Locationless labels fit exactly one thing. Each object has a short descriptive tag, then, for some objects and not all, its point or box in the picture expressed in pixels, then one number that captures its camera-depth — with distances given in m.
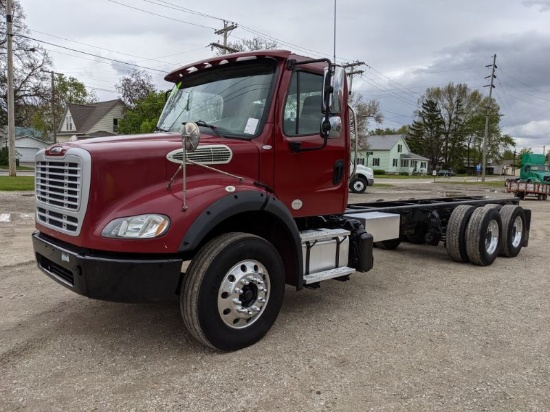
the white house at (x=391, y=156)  73.94
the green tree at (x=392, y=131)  100.26
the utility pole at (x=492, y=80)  52.12
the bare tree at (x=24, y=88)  36.32
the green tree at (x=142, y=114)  32.84
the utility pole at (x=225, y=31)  30.68
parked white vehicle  23.80
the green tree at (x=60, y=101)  45.22
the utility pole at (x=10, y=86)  22.47
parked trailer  23.58
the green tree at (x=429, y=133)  80.56
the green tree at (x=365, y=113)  58.89
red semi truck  3.26
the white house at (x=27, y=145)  59.19
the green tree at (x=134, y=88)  49.53
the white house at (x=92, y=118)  50.09
